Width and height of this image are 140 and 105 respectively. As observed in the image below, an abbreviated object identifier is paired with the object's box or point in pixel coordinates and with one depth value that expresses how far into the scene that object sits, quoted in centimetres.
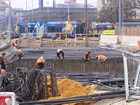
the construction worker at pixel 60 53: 3256
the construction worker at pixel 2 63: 2358
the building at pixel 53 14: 12056
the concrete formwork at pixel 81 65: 2784
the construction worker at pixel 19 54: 3161
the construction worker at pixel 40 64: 1883
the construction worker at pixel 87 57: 2903
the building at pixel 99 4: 14612
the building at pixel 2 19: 12084
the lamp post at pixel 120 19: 4768
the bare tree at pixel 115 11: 10938
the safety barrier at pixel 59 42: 5822
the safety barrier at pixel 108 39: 5238
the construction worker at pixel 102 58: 2796
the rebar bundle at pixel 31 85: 1407
